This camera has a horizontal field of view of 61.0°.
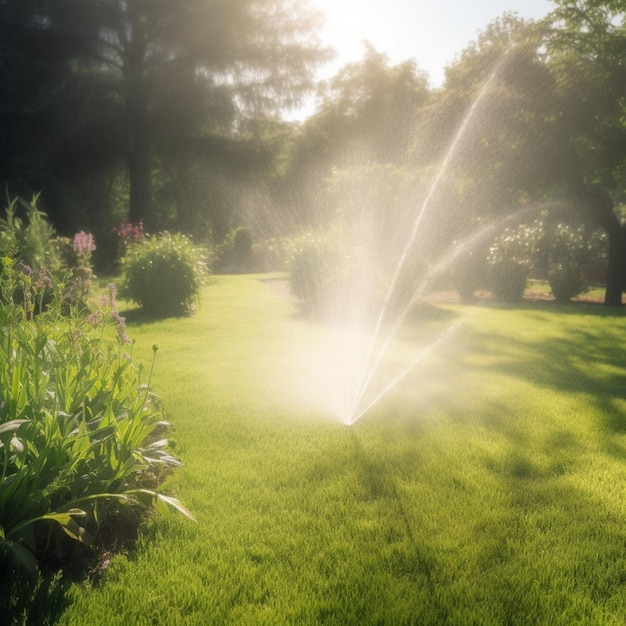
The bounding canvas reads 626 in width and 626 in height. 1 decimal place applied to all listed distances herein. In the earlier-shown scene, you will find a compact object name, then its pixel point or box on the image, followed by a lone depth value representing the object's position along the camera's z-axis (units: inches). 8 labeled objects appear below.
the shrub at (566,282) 559.9
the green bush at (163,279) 428.5
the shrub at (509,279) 570.3
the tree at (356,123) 1387.8
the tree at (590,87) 489.4
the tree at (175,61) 784.3
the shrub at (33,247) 365.6
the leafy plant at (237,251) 1200.8
